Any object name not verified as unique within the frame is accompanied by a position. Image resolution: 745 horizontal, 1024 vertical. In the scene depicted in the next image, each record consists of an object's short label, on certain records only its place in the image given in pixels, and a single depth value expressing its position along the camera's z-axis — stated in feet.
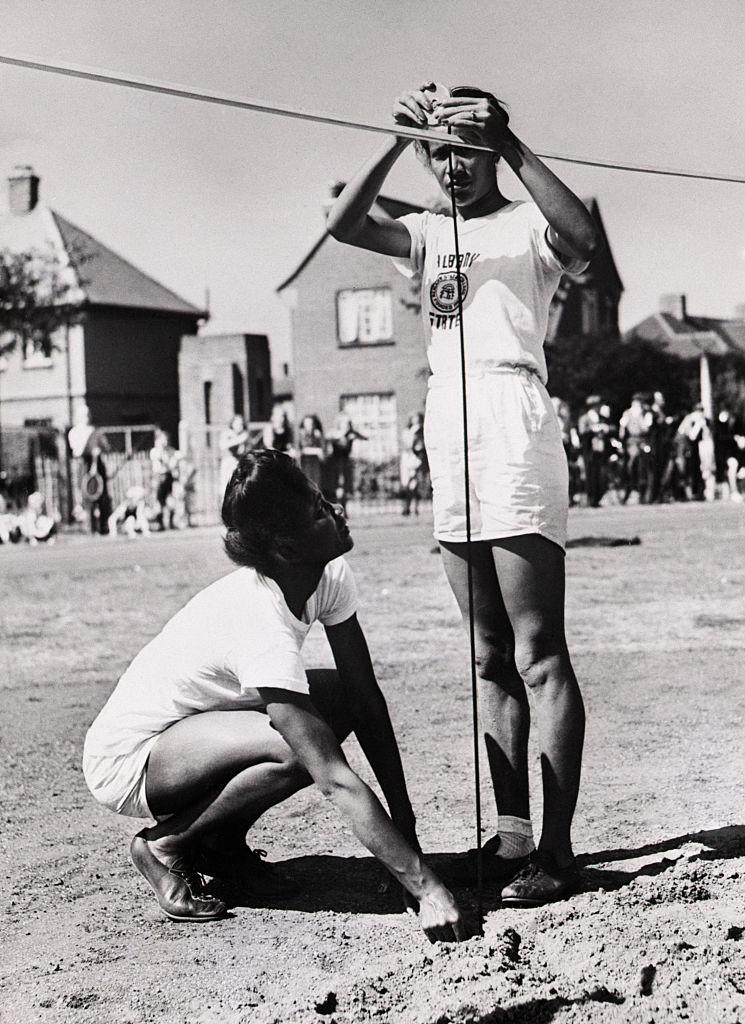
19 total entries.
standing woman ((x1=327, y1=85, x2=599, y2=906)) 10.39
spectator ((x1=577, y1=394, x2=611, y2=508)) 64.28
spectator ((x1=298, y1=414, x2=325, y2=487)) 63.98
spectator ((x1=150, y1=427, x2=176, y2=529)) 61.21
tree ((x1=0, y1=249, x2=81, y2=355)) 99.04
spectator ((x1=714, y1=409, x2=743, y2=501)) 70.64
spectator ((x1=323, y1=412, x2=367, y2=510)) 65.67
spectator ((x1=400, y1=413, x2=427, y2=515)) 63.82
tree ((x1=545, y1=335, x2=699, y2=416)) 102.53
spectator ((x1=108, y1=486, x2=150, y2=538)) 61.11
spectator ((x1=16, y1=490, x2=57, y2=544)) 62.59
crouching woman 9.98
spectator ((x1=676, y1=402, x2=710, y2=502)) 65.77
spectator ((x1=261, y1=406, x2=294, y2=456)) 60.29
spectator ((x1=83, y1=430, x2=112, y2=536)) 61.21
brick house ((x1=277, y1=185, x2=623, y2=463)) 115.65
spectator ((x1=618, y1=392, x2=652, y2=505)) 65.00
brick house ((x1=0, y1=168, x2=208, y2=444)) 123.54
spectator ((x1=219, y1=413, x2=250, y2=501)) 57.77
